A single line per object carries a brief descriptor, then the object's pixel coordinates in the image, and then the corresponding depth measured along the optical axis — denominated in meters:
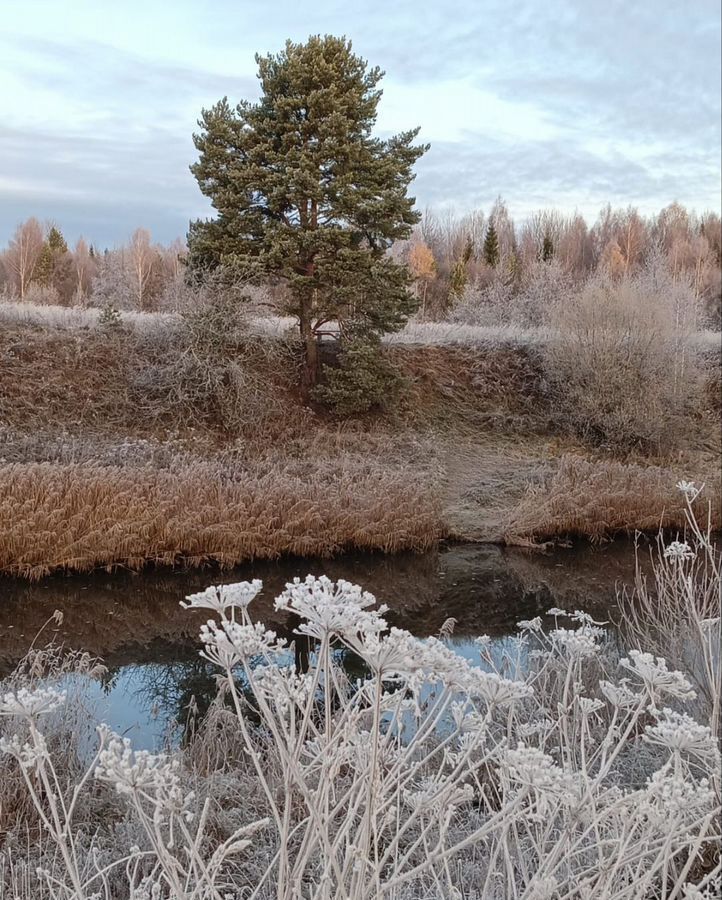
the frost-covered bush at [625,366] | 17.12
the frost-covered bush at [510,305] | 24.62
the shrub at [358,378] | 15.53
